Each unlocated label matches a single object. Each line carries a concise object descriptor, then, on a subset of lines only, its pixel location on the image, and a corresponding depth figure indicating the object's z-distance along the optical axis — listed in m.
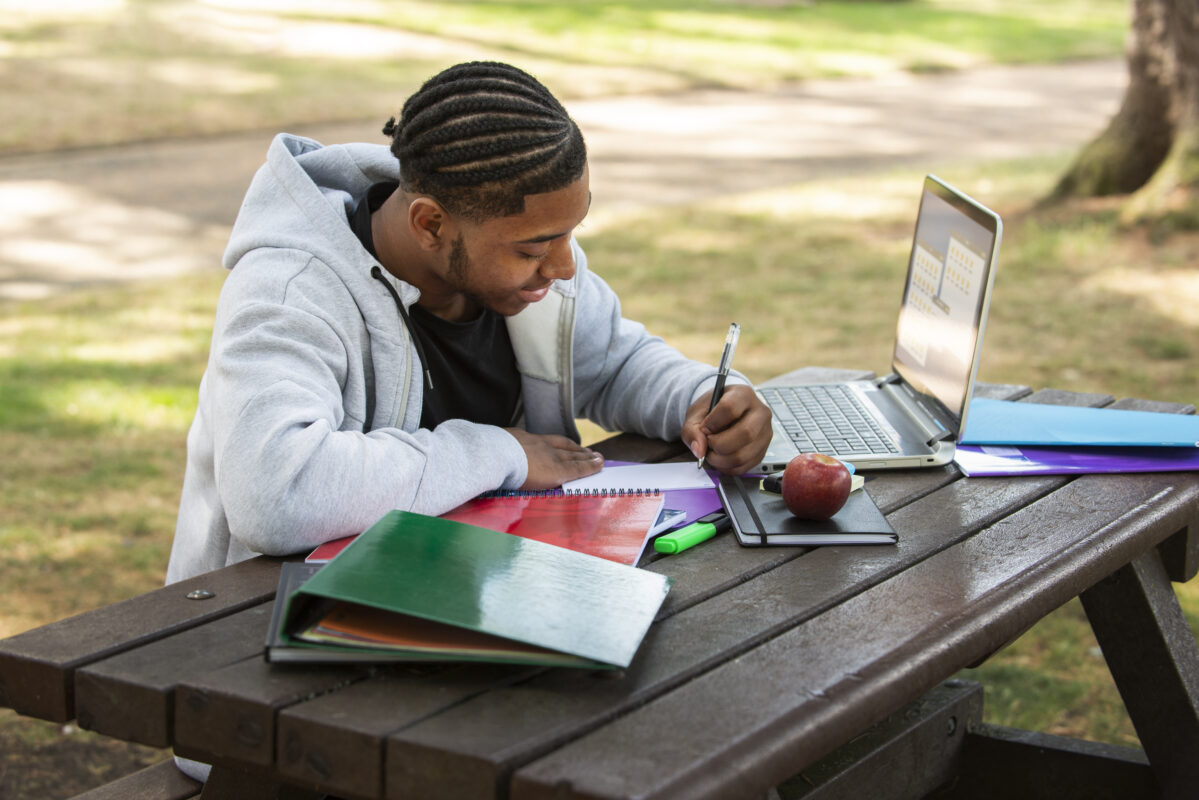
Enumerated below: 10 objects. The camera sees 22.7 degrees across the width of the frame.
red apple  2.61
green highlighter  2.58
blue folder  2.85
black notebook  2.59
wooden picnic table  2.23
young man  2.56
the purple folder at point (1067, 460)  2.79
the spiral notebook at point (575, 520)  2.56
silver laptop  2.79
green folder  2.30
